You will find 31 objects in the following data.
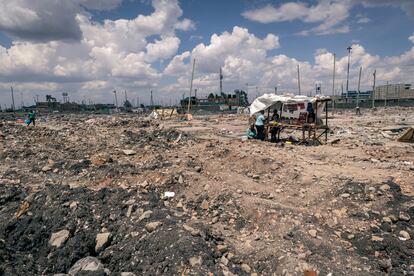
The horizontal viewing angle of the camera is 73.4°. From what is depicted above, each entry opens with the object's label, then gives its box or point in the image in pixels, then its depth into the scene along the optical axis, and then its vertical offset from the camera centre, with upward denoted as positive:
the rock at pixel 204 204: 5.27 -1.95
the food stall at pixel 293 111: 11.04 -0.43
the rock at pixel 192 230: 4.08 -1.90
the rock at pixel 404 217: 4.30 -1.83
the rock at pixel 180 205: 5.45 -2.00
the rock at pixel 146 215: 4.75 -1.91
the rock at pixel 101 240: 4.33 -2.13
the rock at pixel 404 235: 3.98 -1.97
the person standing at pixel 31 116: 20.38 -0.78
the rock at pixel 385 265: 3.53 -2.11
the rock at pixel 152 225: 4.35 -1.92
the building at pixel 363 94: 86.38 +1.75
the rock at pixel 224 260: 3.69 -2.11
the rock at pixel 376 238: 3.98 -1.99
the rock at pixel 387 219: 4.34 -1.88
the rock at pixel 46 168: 8.35 -1.88
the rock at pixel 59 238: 4.53 -2.18
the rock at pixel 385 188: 5.10 -1.63
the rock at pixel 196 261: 3.53 -2.01
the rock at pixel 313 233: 4.15 -1.99
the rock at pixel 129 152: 9.73 -1.69
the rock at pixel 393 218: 4.33 -1.86
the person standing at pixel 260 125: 11.81 -1.01
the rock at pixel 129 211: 5.00 -1.95
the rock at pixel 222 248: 3.91 -2.06
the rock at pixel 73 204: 5.36 -1.93
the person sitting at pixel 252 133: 12.34 -1.40
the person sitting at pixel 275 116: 11.99 -0.64
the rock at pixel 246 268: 3.62 -2.17
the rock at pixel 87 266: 3.80 -2.22
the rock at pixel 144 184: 6.30 -1.83
